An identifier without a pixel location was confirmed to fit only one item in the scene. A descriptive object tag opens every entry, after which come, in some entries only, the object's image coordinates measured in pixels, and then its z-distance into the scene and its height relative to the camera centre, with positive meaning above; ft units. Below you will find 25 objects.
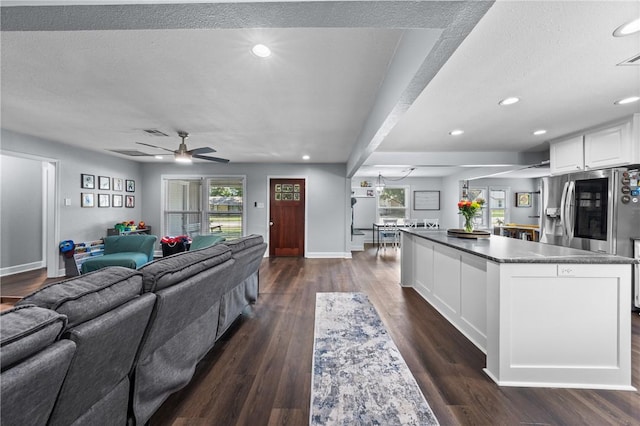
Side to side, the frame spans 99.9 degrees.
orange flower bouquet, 10.46 +0.10
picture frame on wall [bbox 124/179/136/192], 20.26 +1.94
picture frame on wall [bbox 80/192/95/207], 16.70 +0.67
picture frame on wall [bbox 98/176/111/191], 17.90 +1.89
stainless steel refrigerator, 10.09 +0.10
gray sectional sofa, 2.56 -1.63
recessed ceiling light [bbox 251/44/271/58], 6.12 +3.74
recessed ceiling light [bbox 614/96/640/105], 8.22 +3.55
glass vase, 10.41 -0.44
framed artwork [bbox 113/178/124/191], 19.13 +1.87
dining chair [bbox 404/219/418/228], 28.02 -1.12
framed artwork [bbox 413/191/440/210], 30.22 +1.39
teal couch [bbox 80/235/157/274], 13.05 -1.90
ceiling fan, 12.15 +2.61
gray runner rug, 4.81 -3.60
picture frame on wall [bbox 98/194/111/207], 17.94 +0.68
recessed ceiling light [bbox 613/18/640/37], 4.92 +3.49
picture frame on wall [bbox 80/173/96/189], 16.69 +1.81
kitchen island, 5.90 -2.41
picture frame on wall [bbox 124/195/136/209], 20.33 +0.70
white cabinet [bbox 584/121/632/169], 10.03 +2.63
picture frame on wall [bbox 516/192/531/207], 28.60 +1.49
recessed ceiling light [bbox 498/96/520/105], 8.28 +3.53
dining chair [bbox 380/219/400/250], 26.02 -2.01
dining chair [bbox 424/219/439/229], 28.25 -1.11
